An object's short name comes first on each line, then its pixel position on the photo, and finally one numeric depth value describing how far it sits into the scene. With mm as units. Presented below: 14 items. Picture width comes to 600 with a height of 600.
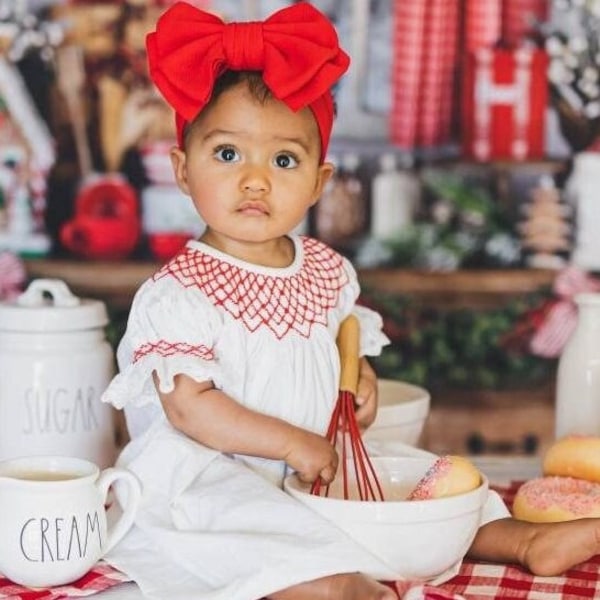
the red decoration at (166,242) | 3025
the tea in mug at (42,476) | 1599
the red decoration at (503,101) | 2972
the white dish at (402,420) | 1858
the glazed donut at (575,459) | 1750
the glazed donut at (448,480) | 1588
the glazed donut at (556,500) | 1685
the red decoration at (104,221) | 3023
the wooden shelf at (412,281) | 2951
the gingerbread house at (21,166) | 3033
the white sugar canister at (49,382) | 1798
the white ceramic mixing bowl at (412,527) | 1541
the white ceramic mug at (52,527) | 1545
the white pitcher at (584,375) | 1873
